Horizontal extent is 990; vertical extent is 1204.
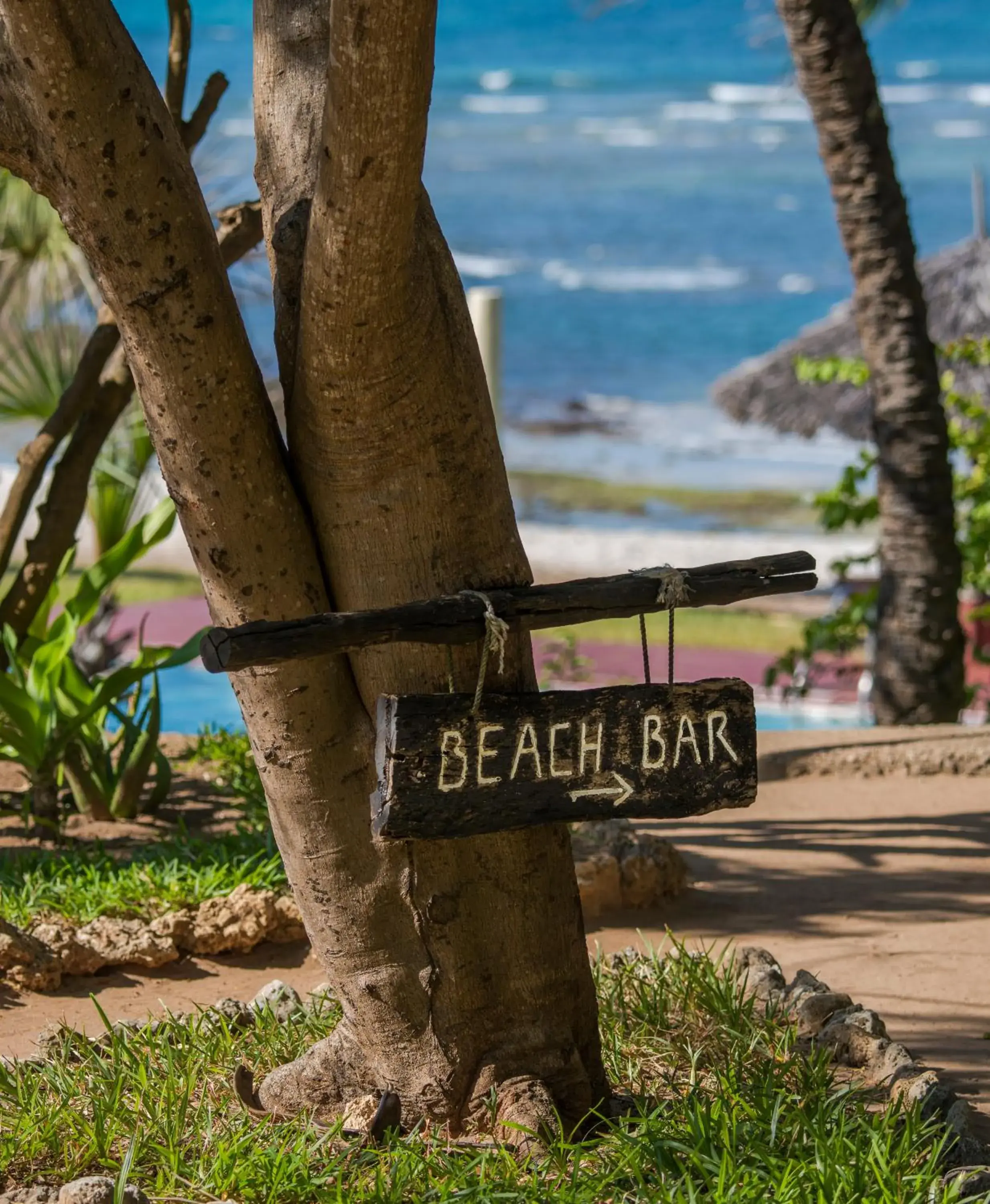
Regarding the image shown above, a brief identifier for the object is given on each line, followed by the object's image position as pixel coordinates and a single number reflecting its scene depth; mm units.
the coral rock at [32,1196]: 5031
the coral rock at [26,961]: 7840
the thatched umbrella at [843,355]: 28500
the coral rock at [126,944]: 8164
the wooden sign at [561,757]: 4793
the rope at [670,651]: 5132
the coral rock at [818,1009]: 6949
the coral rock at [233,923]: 8398
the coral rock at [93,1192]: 4844
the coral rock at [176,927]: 8297
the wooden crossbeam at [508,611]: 4699
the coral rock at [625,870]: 9156
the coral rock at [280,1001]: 6953
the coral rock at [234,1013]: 6848
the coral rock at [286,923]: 8586
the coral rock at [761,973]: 7320
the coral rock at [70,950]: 8016
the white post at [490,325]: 16281
